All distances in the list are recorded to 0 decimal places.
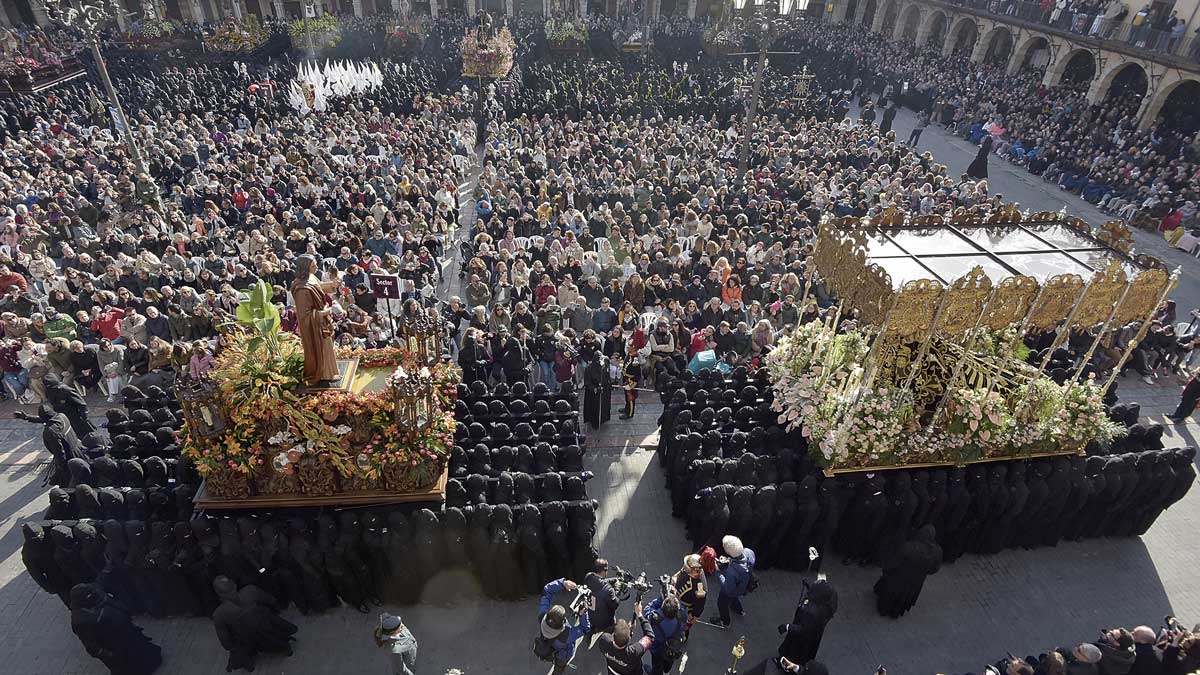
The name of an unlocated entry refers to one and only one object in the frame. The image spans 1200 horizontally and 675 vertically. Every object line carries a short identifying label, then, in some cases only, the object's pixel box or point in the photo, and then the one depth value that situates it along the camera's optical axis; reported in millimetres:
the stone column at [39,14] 41312
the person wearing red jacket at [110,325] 11492
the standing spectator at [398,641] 6355
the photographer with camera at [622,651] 6102
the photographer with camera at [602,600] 7012
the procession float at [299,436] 7305
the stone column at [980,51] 37066
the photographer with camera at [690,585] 7043
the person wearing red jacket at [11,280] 12508
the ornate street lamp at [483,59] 24500
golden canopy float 7719
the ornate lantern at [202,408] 6945
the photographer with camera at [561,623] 6500
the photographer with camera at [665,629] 6688
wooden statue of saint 6969
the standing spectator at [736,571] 7348
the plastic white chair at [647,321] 12359
